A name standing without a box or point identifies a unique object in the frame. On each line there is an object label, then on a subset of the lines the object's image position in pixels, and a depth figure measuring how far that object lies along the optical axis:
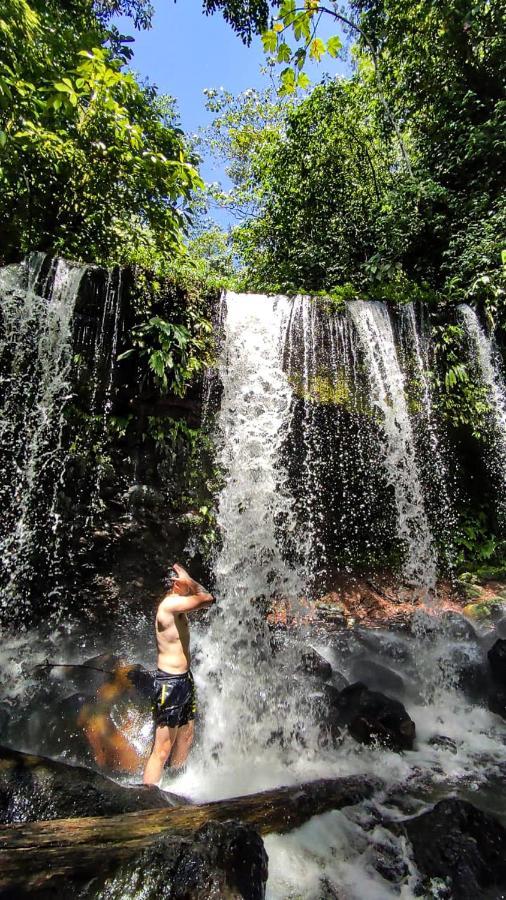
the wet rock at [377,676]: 6.22
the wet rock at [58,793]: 2.92
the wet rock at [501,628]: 7.34
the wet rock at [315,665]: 5.89
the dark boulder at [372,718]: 4.89
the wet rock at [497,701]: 5.69
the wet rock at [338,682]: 5.79
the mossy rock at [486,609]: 8.01
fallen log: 2.05
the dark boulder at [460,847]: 3.02
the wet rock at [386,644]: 7.10
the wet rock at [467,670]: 6.10
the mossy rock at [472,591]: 8.73
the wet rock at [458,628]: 7.09
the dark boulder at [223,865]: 2.13
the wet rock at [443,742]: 5.03
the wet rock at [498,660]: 5.92
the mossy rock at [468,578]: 8.98
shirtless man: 4.25
